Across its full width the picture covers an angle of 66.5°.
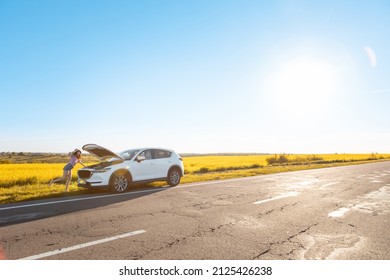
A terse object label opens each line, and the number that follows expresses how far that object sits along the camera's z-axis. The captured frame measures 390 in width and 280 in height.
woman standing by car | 11.55
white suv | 10.70
